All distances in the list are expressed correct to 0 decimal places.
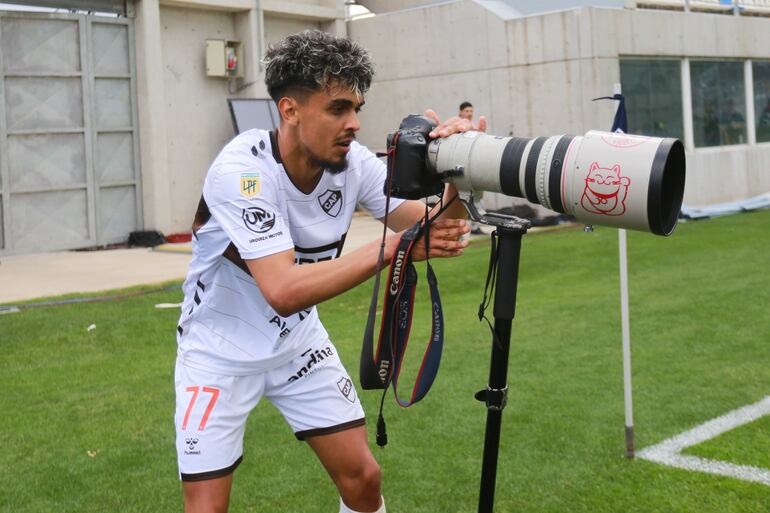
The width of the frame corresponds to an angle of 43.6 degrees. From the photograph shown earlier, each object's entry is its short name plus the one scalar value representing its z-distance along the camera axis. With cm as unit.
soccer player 284
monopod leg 266
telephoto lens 243
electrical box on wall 1708
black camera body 274
